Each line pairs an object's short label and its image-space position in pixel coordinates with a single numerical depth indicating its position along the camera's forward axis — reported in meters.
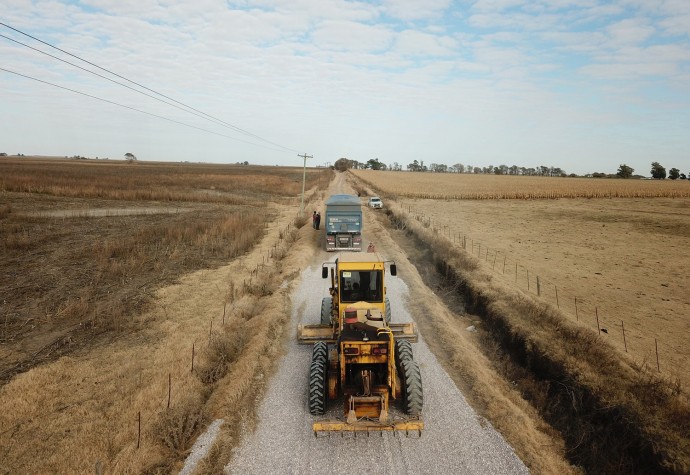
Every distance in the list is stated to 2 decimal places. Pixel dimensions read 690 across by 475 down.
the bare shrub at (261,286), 15.23
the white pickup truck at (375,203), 42.34
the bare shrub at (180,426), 6.92
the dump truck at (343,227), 22.80
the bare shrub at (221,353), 9.32
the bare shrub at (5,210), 26.56
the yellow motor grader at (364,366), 7.02
